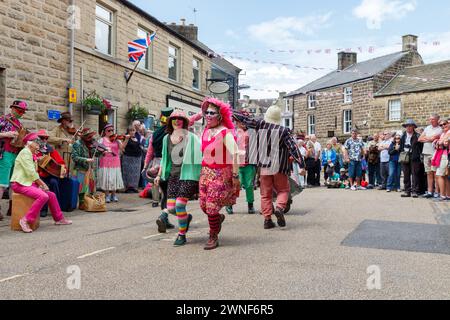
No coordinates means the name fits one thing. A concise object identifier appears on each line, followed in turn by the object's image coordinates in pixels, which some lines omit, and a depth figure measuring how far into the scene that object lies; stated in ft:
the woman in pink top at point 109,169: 36.70
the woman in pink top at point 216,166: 19.07
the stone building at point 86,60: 36.19
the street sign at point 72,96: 41.06
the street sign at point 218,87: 70.44
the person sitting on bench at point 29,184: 24.14
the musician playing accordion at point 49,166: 28.70
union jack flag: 50.21
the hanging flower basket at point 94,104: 42.98
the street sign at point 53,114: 39.04
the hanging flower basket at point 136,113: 51.42
